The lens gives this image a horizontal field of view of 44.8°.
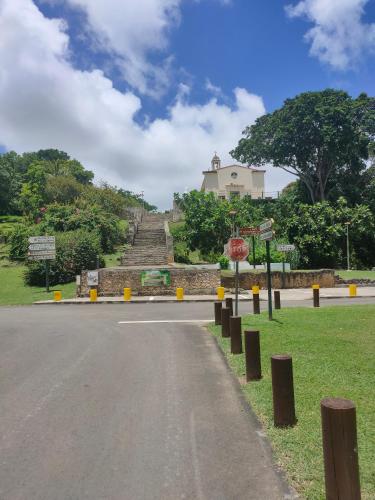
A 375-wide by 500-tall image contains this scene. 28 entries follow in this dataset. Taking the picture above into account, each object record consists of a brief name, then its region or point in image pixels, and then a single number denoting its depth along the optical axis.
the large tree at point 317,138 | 41.44
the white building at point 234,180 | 60.03
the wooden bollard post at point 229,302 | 13.05
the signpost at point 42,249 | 26.30
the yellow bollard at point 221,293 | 22.30
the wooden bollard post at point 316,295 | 16.39
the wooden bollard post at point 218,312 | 13.01
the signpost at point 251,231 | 12.38
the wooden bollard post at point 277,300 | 15.96
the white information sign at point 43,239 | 26.36
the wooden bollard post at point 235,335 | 8.76
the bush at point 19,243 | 32.91
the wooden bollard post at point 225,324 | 10.99
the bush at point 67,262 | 28.69
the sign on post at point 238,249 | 11.72
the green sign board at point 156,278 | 25.31
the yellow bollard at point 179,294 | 23.03
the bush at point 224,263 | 32.67
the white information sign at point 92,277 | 25.02
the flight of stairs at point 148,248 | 32.91
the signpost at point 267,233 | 10.94
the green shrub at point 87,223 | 35.16
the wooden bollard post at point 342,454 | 3.21
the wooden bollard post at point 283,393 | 4.83
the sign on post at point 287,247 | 24.66
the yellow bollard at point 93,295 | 23.03
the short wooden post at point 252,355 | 6.67
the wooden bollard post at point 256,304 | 14.72
